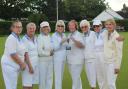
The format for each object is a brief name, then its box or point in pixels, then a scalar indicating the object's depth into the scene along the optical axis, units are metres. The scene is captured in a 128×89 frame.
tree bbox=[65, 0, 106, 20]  41.62
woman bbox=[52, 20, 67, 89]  4.89
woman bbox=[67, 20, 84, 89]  4.93
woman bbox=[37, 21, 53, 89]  4.86
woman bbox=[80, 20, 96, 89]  4.96
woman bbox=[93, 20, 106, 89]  4.88
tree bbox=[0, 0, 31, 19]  38.41
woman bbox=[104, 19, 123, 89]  4.50
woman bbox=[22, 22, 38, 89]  4.40
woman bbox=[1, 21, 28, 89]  4.09
